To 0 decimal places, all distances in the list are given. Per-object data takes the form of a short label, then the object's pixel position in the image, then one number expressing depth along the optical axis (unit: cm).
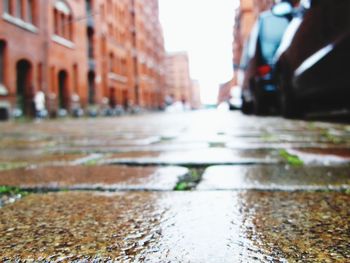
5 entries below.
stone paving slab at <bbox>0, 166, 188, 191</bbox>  157
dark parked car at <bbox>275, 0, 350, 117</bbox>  382
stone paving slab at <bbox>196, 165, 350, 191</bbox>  147
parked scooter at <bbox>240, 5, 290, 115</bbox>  888
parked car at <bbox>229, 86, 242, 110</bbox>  2086
